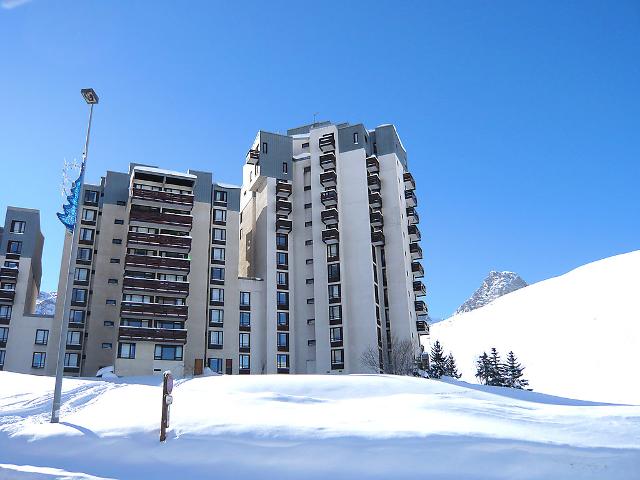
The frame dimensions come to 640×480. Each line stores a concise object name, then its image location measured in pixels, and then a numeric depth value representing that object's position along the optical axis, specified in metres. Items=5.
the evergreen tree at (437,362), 105.94
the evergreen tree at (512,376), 110.07
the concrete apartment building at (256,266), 67.19
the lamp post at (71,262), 24.76
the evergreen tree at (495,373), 109.25
